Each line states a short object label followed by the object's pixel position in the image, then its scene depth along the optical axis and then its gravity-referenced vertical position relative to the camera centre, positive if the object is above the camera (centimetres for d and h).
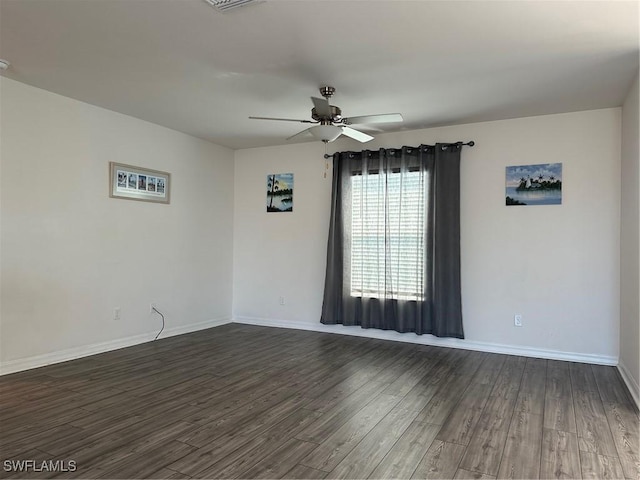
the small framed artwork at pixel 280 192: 605 +80
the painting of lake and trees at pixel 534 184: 449 +72
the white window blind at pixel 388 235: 507 +16
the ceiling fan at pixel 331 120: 357 +112
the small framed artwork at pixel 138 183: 463 +74
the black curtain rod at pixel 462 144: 485 +123
